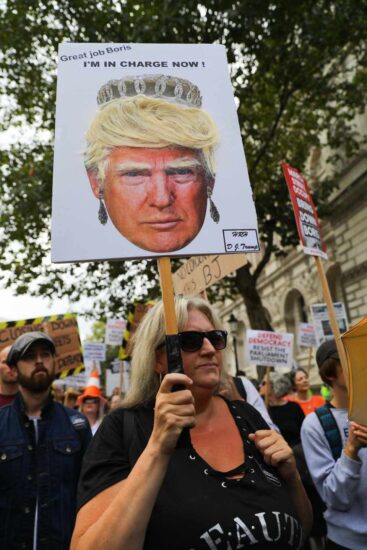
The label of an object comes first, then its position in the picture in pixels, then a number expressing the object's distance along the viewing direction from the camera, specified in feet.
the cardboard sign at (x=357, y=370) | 7.52
